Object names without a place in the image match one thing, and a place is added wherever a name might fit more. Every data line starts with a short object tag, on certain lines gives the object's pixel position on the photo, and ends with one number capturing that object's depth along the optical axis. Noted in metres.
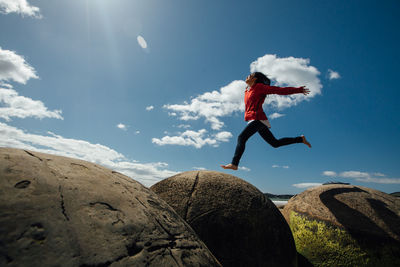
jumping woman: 5.34
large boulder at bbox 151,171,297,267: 2.82
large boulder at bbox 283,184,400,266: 3.59
